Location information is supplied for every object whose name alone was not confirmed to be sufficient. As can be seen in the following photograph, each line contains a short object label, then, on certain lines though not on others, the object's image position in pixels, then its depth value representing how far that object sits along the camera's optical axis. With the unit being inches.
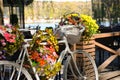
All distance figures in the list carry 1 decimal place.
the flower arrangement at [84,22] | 126.7
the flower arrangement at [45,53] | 95.6
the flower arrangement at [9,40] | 85.4
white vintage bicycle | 90.5
